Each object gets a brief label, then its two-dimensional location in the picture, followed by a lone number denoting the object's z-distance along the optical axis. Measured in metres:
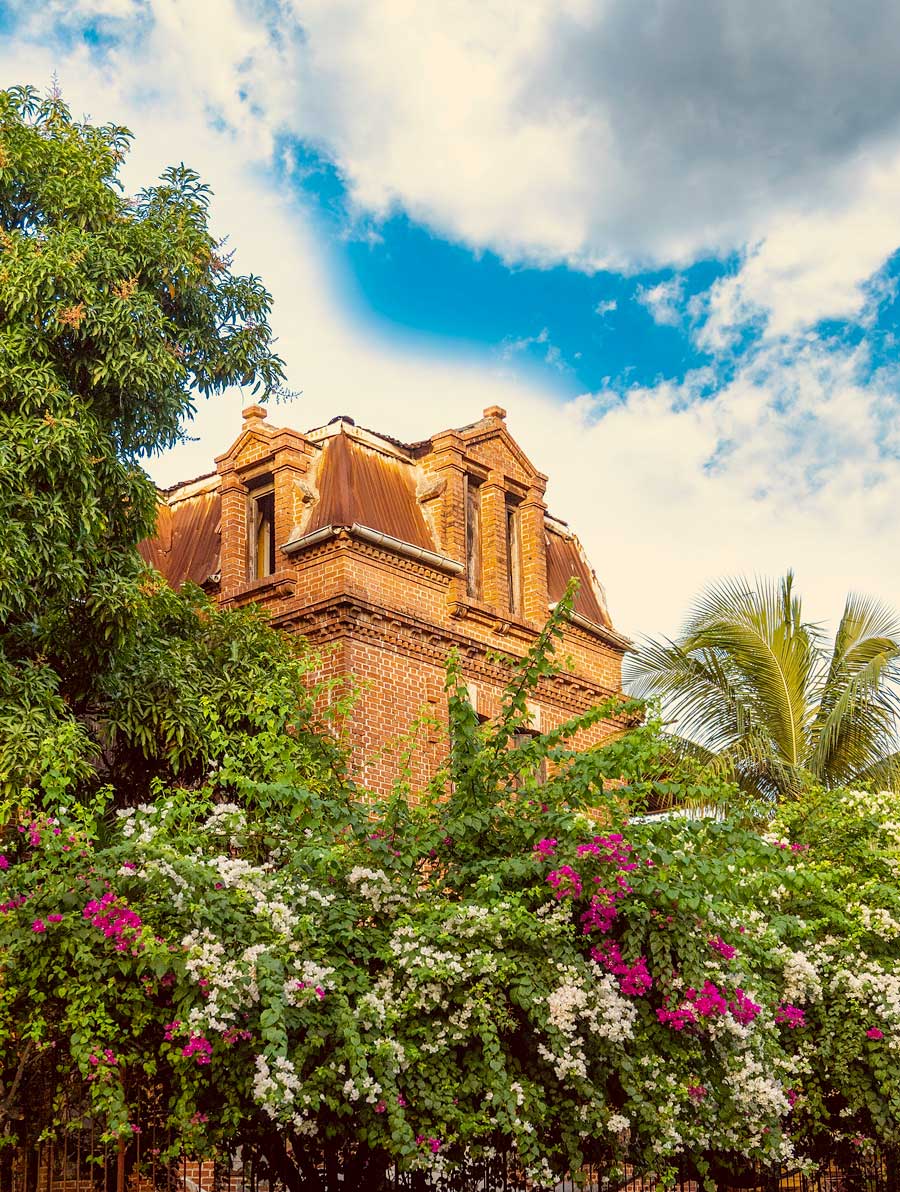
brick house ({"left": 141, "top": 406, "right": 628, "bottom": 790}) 18.42
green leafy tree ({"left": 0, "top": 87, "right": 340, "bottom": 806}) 13.05
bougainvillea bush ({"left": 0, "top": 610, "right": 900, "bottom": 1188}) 8.47
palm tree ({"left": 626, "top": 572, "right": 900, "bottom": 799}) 20.52
